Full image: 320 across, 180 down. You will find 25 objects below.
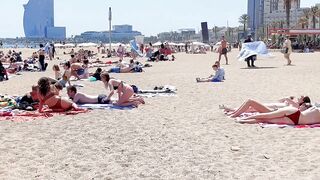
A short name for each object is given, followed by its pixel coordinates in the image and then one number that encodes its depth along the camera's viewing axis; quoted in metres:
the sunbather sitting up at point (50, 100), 9.14
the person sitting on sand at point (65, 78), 14.04
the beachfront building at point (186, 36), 190.12
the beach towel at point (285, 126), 7.62
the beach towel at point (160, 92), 12.17
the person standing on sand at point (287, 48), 24.17
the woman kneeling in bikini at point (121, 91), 10.01
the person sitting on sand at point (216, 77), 15.52
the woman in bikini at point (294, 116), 7.75
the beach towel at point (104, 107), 9.89
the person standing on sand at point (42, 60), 23.83
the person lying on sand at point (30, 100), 9.78
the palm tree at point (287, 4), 75.89
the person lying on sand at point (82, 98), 10.27
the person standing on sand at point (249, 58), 23.28
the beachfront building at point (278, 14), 127.06
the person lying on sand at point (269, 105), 8.00
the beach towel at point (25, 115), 8.78
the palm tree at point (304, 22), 95.69
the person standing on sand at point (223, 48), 25.27
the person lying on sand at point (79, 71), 17.25
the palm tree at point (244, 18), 142.38
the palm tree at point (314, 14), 91.69
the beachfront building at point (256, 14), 147.12
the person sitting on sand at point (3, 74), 17.76
